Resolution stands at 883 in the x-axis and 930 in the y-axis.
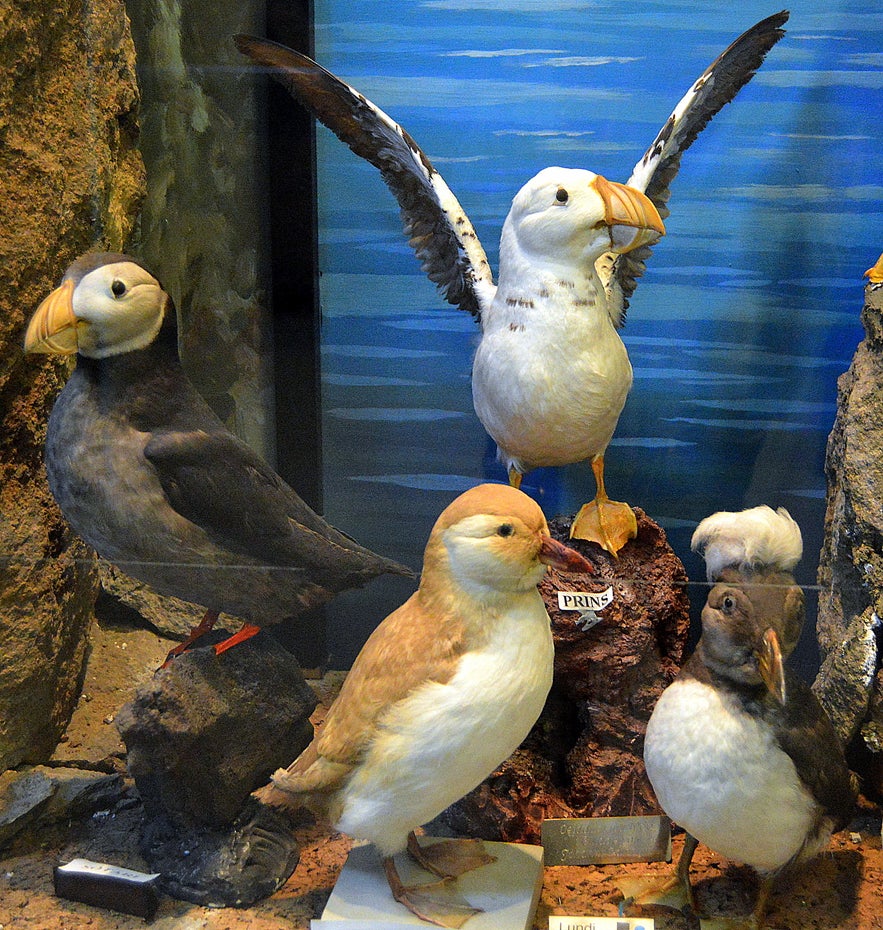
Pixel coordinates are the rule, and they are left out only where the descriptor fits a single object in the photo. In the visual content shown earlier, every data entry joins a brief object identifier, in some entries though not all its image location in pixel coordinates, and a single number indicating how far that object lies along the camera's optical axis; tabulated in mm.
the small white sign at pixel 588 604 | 1576
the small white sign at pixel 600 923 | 1360
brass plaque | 1540
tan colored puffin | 1273
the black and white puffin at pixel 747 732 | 1351
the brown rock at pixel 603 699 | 1575
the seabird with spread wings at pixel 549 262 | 1507
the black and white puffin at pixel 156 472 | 1311
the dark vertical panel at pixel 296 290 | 1488
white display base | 1354
